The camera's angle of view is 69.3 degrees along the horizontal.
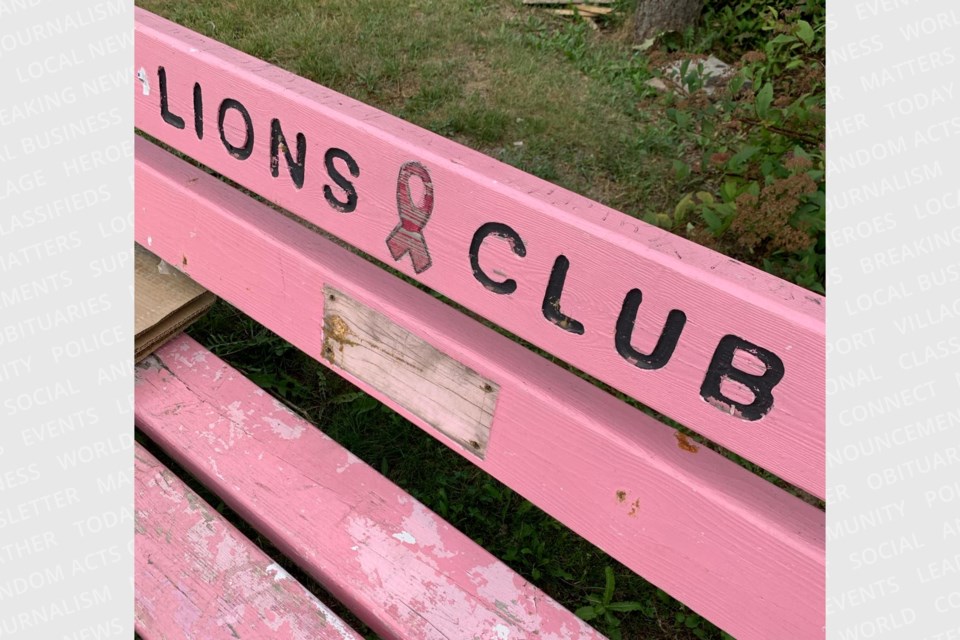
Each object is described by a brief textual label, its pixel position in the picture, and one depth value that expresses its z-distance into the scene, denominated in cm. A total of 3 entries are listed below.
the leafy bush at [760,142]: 234
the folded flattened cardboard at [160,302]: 164
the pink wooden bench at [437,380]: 92
